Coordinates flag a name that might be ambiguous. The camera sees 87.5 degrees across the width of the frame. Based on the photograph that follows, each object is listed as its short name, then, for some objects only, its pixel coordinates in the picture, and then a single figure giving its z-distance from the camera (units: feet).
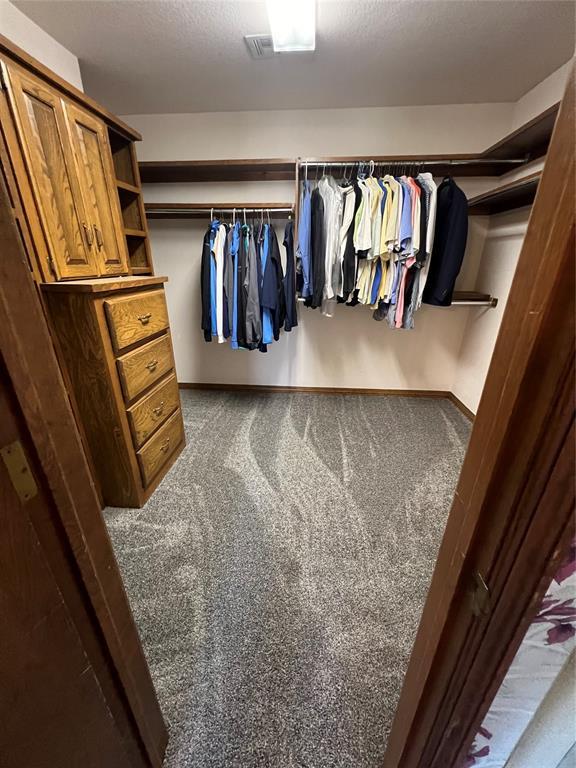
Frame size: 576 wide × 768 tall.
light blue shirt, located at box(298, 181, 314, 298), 6.89
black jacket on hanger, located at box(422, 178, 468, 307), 6.68
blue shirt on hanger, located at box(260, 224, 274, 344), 7.34
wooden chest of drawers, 4.41
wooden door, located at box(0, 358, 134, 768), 1.30
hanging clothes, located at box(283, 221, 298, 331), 7.67
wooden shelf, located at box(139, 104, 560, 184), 6.30
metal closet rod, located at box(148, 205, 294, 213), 7.48
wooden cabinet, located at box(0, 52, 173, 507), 4.02
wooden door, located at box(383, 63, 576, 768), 0.95
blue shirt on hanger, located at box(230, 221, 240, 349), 7.38
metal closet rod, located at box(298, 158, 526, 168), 6.71
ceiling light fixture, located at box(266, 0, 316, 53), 4.39
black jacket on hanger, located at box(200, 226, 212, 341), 7.47
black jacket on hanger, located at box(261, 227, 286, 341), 7.38
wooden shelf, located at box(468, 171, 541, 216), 5.54
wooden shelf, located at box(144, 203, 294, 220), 7.51
